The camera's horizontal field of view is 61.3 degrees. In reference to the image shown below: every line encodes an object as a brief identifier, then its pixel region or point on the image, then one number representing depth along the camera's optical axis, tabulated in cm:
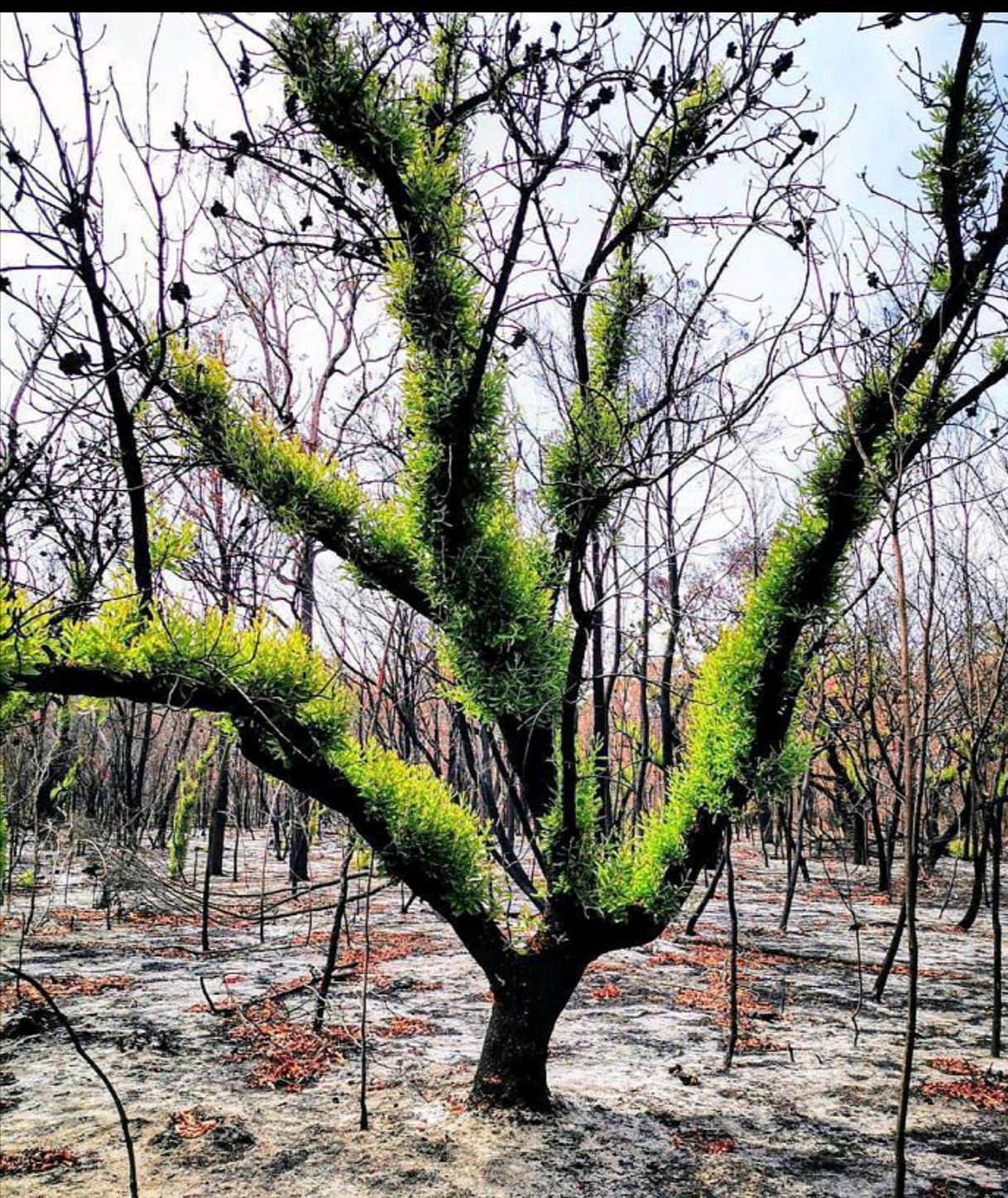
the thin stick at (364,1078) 374
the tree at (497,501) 311
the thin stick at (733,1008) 467
